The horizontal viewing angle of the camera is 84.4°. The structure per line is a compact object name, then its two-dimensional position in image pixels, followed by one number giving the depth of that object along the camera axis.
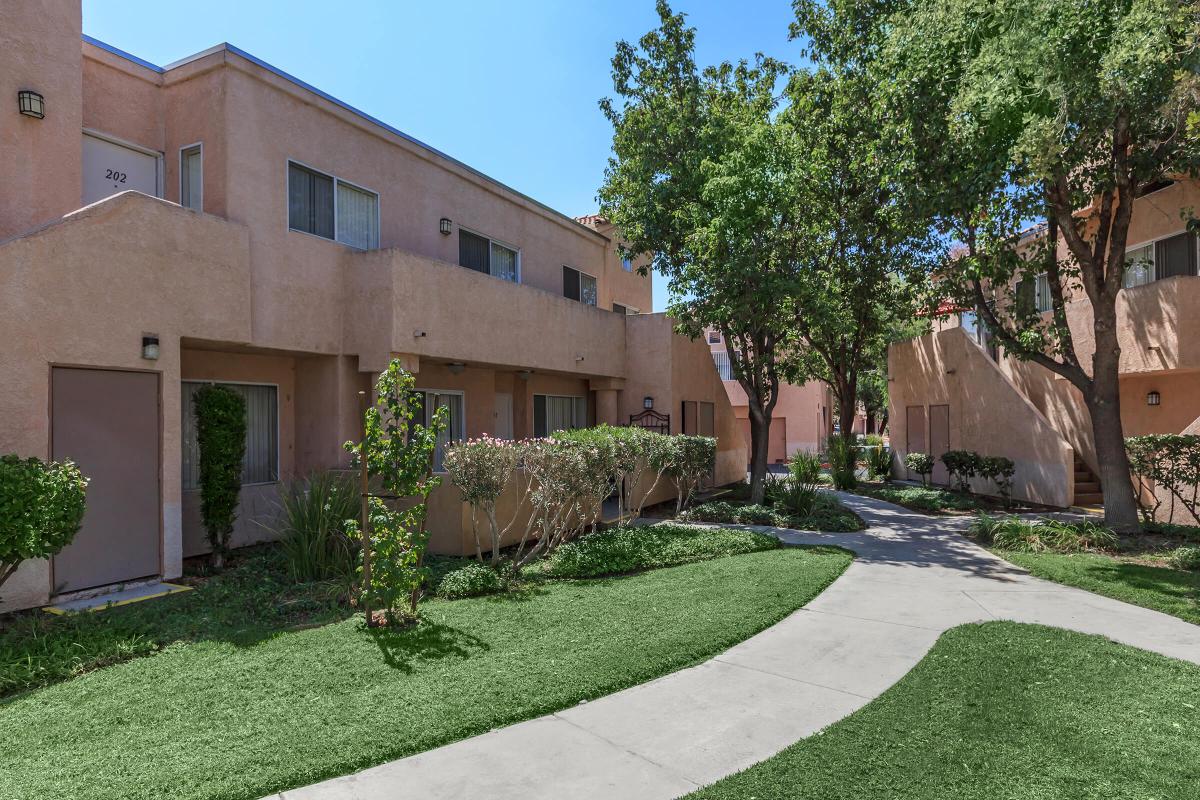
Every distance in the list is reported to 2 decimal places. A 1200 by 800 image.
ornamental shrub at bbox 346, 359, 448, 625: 6.45
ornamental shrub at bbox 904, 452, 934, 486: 19.16
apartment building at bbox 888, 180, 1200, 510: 12.89
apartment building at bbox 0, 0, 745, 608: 7.51
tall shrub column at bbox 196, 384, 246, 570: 8.80
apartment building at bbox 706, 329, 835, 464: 36.47
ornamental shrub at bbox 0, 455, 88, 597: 5.62
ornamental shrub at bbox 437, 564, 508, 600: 7.70
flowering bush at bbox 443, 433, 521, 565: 8.02
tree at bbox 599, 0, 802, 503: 13.08
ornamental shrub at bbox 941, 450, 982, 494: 16.47
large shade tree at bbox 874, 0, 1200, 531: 8.40
